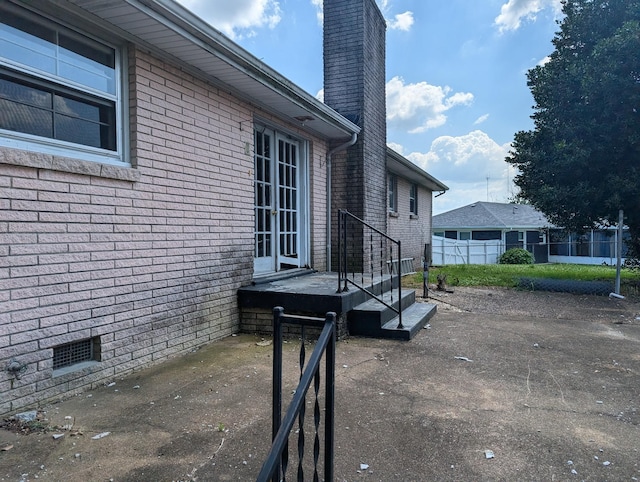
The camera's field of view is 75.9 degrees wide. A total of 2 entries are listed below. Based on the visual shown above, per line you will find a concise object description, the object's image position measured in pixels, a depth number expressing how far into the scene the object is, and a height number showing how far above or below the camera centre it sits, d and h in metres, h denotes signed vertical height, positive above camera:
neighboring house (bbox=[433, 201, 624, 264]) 23.03 -0.06
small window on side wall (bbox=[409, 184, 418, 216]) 14.41 +1.40
